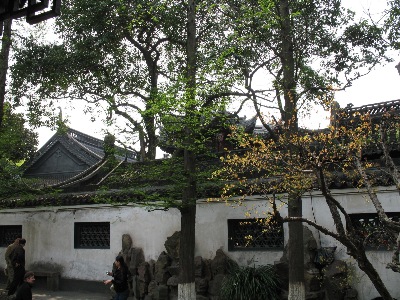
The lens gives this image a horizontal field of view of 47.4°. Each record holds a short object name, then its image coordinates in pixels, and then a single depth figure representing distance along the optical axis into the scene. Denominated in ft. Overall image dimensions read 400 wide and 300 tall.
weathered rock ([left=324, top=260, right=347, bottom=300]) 29.14
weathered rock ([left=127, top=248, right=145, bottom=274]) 38.09
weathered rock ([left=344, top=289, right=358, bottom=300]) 29.22
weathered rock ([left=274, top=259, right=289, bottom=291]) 30.48
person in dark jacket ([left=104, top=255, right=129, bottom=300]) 29.71
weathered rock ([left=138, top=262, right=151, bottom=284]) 36.91
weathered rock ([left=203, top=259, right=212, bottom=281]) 34.04
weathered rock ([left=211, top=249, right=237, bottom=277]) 33.54
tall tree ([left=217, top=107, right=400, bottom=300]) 15.20
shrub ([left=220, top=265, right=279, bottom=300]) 29.68
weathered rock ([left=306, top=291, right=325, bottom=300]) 28.44
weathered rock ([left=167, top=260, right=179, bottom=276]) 35.17
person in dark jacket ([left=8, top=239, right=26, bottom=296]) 35.78
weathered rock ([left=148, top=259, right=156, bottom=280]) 37.11
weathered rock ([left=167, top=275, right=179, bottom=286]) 34.50
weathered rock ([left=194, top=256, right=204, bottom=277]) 34.12
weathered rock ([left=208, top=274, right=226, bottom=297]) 32.83
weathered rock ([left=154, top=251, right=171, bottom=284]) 35.68
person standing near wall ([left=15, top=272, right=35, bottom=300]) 21.74
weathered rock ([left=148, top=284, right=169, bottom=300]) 34.99
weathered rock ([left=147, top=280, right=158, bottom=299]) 35.81
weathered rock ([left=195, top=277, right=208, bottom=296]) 33.35
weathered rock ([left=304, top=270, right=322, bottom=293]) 28.94
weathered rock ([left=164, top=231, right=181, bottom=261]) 35.83
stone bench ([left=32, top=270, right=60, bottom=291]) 43.09
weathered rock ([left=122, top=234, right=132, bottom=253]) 39.63
